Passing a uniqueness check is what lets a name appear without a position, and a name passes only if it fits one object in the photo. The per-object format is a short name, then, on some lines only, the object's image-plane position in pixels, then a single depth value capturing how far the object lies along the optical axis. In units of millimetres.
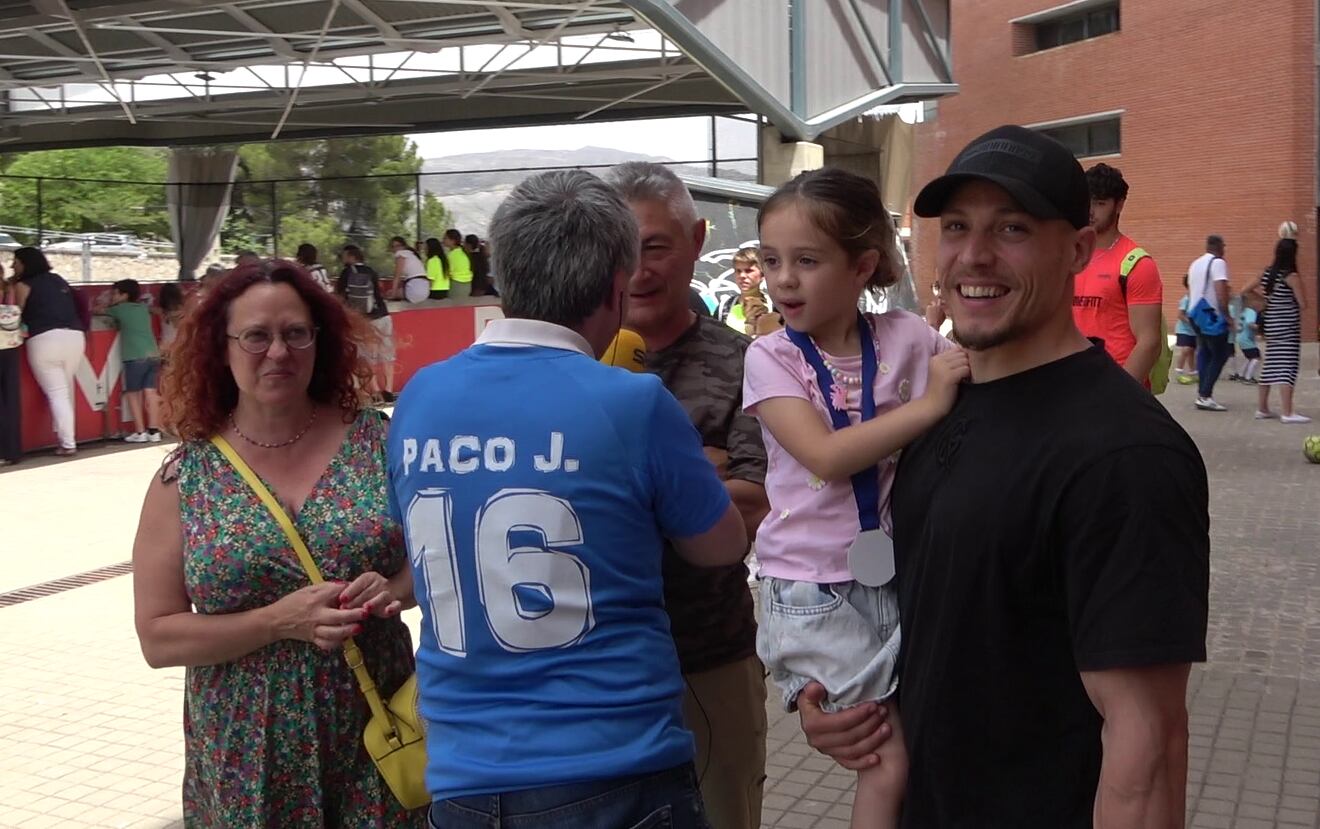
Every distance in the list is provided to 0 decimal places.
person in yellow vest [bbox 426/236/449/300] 20650
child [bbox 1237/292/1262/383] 18312
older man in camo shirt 2773
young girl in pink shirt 2158
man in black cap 1611
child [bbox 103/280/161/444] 14758
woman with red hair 2713
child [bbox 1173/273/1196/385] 18734
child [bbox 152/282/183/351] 14992
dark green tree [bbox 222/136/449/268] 24250
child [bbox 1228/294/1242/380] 18911
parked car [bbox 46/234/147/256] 27377
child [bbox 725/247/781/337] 7656
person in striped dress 13492
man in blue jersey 2014
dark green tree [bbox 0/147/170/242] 24094
